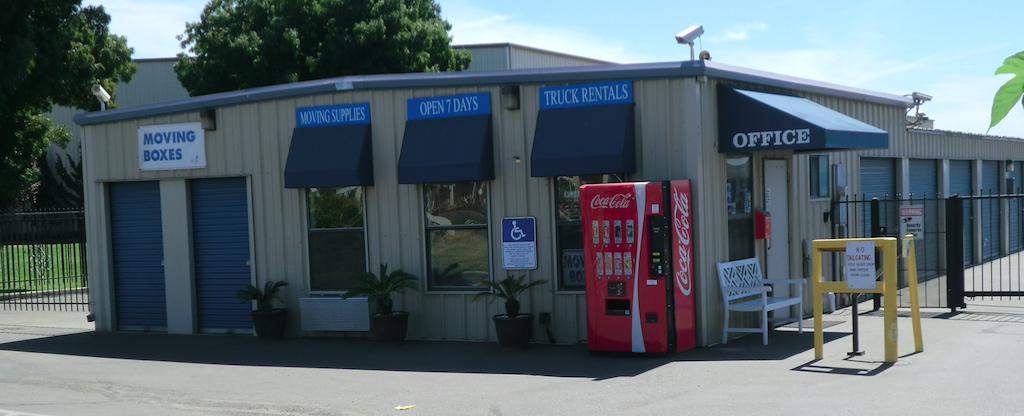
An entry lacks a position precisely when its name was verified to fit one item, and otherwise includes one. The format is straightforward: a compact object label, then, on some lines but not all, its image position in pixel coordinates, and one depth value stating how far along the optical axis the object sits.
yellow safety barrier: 9.41
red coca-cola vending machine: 10.34
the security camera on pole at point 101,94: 14.80
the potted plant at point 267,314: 12.90
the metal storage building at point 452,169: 10.99
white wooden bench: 11.01
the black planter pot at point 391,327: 12.00
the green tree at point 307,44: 29.34
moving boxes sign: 13.70
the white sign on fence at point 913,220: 13.84
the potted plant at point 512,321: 11.23
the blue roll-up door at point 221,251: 13.63
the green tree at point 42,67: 19.53
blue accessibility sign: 11.66
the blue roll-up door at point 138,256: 14.34
